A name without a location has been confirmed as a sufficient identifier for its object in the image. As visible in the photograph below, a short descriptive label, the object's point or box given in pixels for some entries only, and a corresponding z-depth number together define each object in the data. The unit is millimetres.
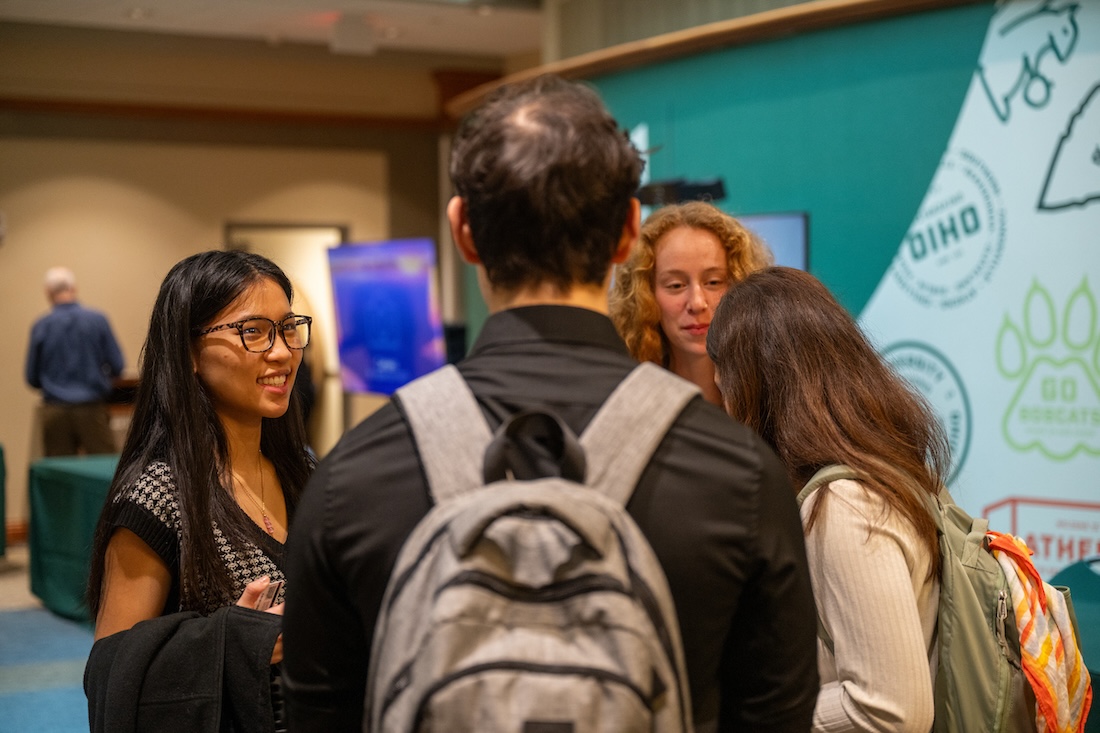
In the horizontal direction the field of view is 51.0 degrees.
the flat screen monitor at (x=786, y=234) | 4801
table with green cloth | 5484
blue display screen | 7348
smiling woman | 1665
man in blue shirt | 8047
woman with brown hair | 1476
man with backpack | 1000
